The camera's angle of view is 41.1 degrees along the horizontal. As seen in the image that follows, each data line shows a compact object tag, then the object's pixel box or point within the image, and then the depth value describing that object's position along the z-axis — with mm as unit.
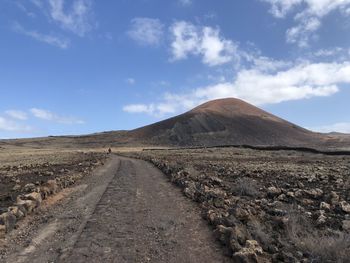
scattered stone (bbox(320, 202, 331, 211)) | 13570
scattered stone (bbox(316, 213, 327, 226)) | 11392
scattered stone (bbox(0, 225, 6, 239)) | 10802
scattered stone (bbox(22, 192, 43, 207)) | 15466
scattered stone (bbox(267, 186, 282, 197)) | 17233
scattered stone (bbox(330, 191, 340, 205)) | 14551
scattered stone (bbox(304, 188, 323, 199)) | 16672
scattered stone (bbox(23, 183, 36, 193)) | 19142
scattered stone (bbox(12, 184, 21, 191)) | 20522
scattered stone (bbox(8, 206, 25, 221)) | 12938
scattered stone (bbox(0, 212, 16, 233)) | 11688
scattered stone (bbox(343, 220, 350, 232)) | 10430
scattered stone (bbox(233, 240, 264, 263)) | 8500
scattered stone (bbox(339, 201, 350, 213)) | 13069
